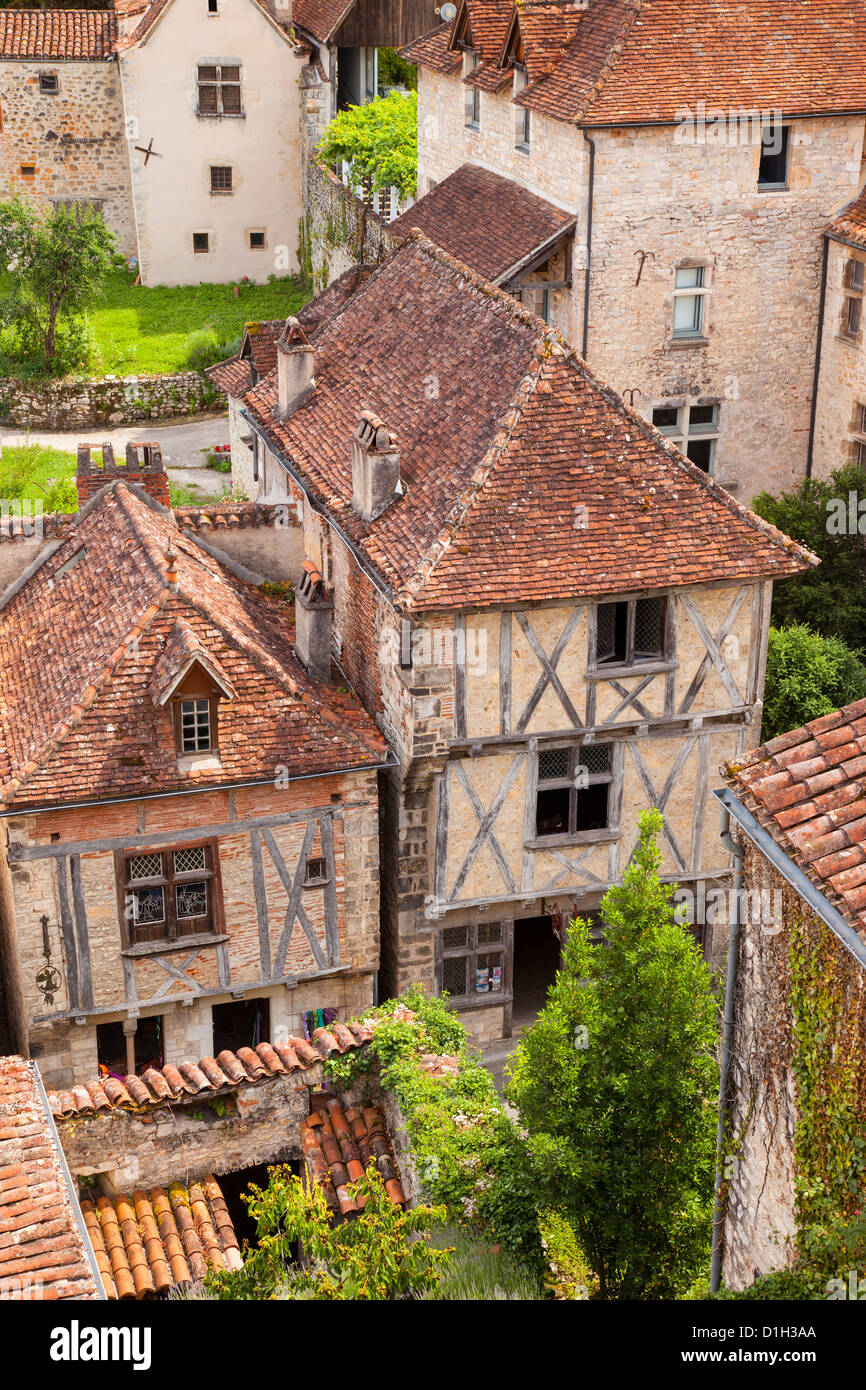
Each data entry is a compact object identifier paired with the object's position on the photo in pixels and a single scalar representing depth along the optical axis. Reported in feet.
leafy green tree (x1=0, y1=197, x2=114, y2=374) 132.77
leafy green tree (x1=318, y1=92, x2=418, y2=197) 129.49
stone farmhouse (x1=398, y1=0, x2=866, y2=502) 92.99
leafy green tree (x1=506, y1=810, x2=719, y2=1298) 45.16
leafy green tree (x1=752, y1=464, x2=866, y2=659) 94.48
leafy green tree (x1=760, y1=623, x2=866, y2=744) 87.45
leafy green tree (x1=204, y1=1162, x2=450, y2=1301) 39.45
